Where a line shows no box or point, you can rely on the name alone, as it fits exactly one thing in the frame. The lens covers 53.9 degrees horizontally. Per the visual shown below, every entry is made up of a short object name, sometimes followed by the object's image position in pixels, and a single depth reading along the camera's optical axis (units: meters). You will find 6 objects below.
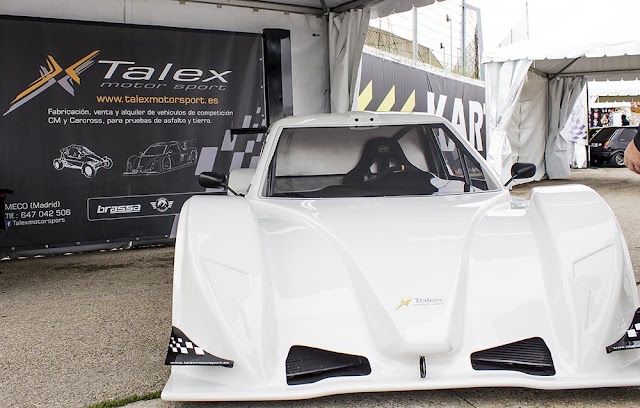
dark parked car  19.81
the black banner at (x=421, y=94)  9.50
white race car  2.30
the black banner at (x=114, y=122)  6.31
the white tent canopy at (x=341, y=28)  7.22
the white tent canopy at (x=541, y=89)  11.80
